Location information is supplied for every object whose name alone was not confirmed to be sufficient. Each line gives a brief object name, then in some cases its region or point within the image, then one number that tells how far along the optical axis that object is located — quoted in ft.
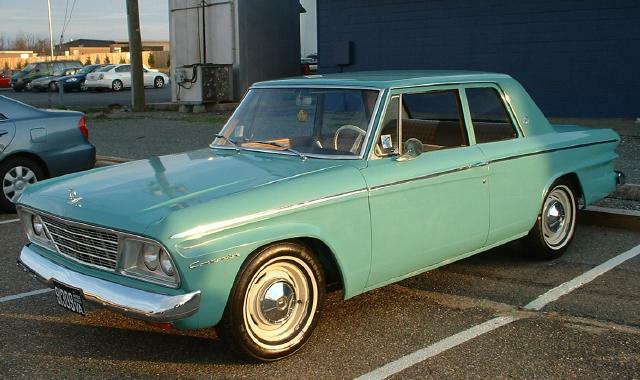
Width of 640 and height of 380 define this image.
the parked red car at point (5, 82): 140.36
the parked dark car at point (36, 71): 129.08
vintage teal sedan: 12.60
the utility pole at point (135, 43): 66.74
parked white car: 122.72
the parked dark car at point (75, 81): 122.93
